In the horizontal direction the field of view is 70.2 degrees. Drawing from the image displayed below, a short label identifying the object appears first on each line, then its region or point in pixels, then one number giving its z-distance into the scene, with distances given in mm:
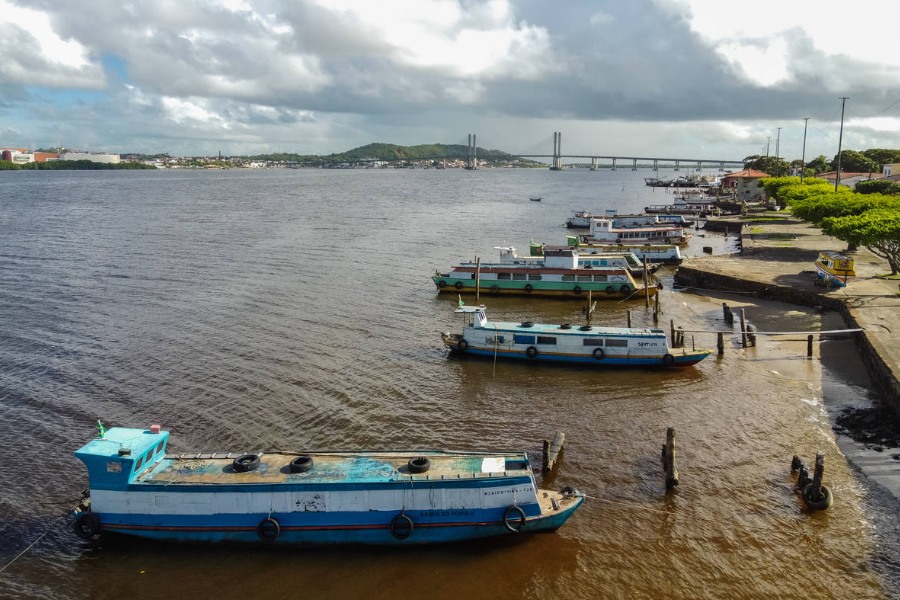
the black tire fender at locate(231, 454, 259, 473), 22266
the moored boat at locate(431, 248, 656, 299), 56188
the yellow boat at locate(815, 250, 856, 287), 47031
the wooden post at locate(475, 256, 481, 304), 55494
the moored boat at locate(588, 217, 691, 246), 86062
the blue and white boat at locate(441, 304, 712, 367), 37688
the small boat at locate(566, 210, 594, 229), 110375
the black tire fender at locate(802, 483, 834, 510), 22891
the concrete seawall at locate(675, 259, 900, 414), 30625
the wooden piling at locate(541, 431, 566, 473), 26000
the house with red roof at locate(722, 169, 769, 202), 138875
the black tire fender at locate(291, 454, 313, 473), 22062
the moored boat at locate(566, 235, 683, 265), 73100
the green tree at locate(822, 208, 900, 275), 43625
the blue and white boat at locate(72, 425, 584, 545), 21250
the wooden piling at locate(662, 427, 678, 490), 24531
